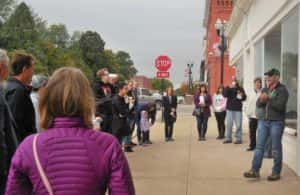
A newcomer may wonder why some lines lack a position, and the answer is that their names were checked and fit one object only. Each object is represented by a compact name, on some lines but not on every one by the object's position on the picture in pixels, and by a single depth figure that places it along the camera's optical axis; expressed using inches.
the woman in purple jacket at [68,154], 98.3
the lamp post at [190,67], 2625.5
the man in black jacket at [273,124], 331.0
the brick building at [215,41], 2321.9
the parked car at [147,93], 1500.0
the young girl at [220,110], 612.4
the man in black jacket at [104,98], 380.5
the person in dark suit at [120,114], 406.6
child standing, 556.0
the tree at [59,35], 4938.5
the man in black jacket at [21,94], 181.8
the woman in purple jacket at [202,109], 602.2
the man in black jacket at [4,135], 152.5
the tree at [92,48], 4554.6
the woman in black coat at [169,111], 596.7
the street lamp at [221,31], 945.5
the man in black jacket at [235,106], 558.3
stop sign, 804.6
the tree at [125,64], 5634.8
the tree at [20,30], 3021.7
